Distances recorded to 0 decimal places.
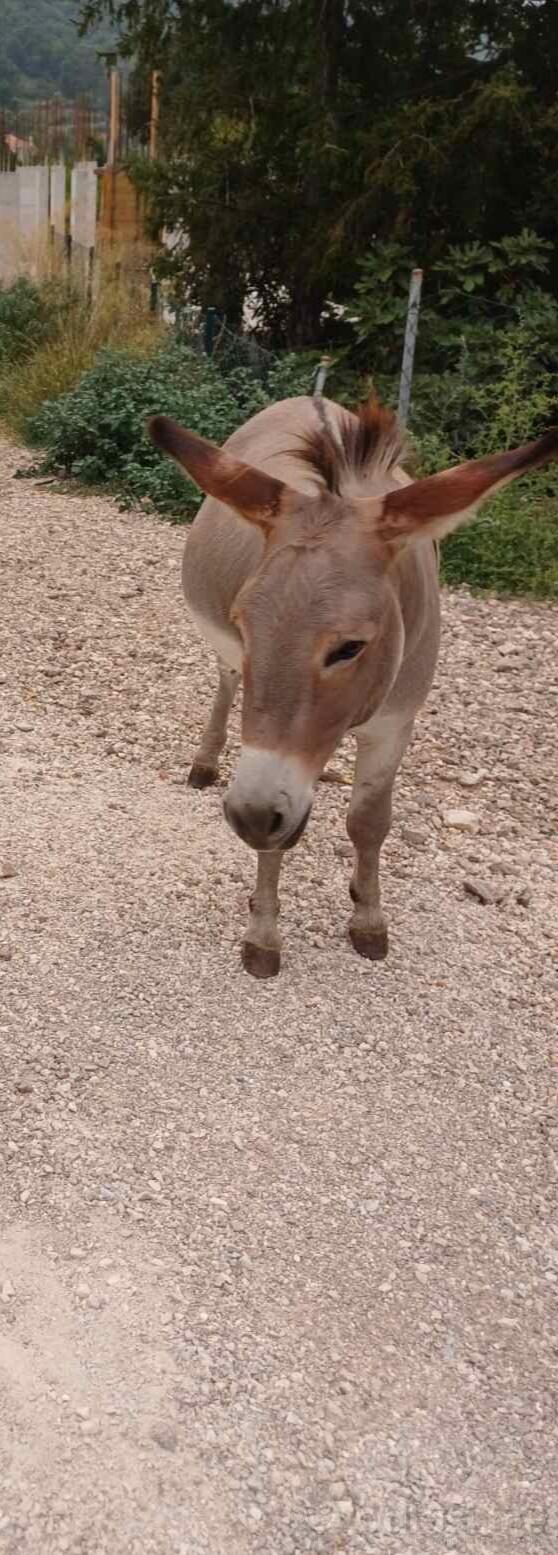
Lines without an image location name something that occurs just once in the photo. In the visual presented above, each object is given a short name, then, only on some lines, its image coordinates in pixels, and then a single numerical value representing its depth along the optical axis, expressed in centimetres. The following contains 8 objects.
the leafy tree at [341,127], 831
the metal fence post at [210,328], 1012
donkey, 221
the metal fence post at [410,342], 734
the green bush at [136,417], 811
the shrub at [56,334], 1000
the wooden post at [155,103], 1086
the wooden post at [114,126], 1416
